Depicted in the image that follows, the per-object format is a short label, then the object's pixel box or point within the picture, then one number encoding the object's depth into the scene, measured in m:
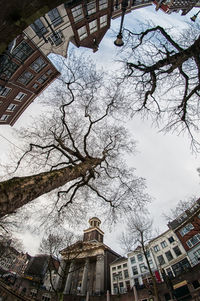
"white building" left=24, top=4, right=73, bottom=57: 15.90
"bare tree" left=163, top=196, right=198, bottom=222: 16.94
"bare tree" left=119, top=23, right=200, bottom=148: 5.08
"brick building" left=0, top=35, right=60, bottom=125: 17.69
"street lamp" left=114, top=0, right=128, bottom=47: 5.62
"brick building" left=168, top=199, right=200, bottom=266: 24.12
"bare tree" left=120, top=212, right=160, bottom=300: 18.42
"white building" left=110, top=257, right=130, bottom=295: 30.54
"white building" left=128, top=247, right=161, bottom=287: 28.50
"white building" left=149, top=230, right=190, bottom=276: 25.97
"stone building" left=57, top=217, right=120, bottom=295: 30.02
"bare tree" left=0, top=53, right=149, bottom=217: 3.11
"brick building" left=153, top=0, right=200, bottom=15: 39.24
